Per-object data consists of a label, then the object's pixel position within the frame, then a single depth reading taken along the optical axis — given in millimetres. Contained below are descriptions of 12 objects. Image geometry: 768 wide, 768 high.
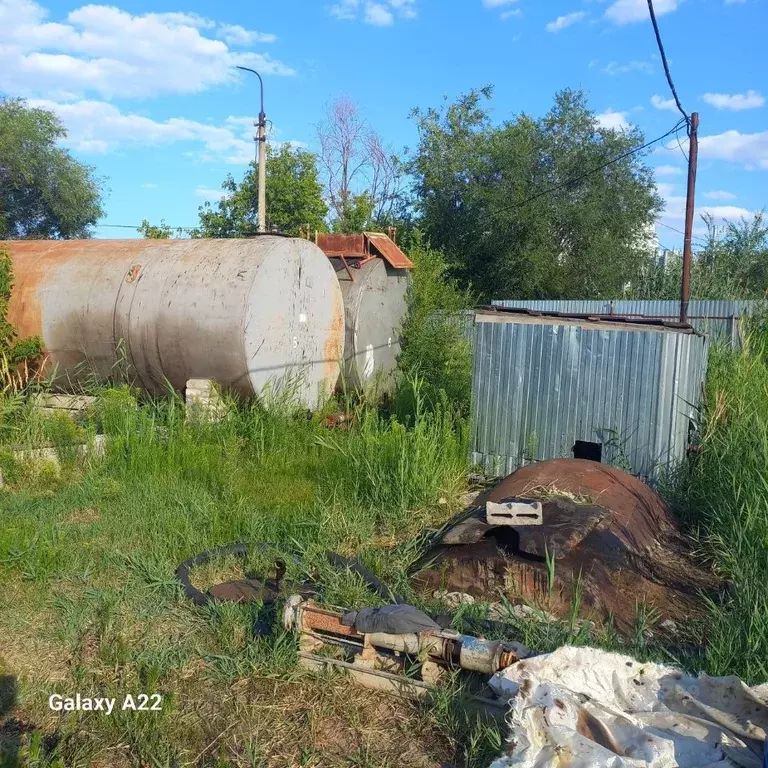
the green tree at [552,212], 20906
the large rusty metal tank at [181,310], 8375
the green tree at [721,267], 19547
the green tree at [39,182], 24547
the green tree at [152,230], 22392
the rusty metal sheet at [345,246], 11984
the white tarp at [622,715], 2631
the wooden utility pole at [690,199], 10945
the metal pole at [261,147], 15844
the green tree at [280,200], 23078
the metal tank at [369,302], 11531
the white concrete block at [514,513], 4766
